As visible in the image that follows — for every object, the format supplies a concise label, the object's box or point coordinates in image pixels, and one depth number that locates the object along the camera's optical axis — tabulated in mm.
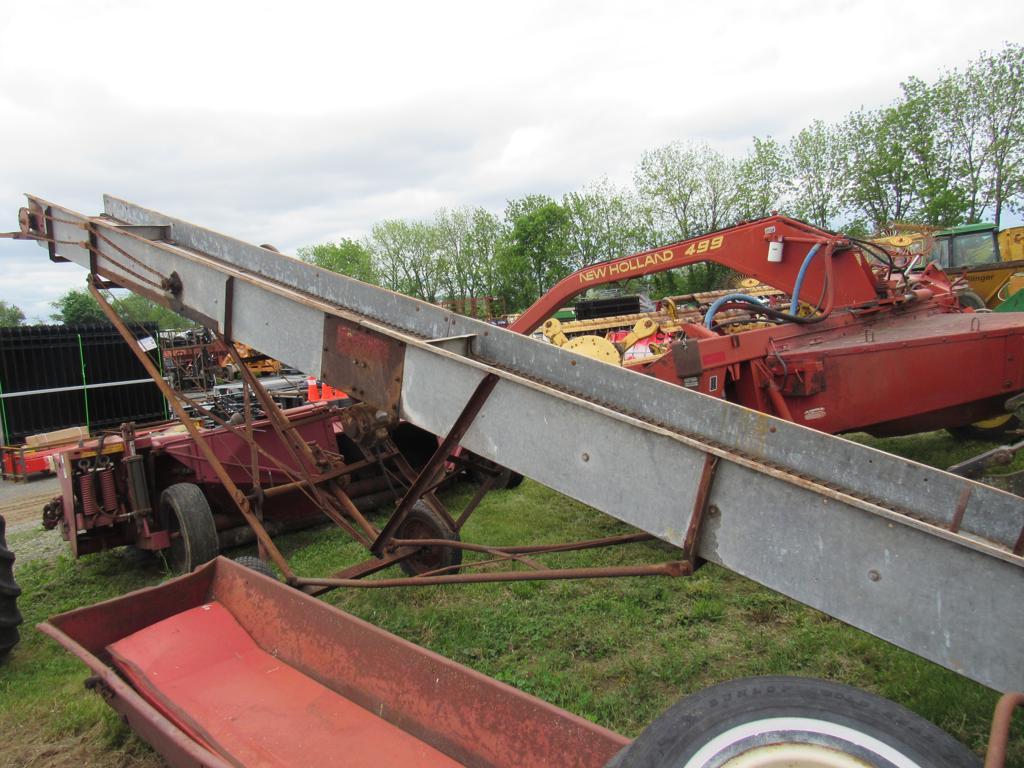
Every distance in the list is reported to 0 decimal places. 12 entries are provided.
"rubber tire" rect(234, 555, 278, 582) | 4323
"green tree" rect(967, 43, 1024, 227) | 37094
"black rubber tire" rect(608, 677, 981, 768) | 1367
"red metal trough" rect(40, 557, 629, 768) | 2504
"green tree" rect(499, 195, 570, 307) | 52062
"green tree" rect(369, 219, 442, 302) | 62625
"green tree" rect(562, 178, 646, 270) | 51750
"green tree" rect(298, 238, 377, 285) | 63938
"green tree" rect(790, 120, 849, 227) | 44031
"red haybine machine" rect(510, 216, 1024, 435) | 5367
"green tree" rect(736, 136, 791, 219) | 46031
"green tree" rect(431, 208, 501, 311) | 60219
